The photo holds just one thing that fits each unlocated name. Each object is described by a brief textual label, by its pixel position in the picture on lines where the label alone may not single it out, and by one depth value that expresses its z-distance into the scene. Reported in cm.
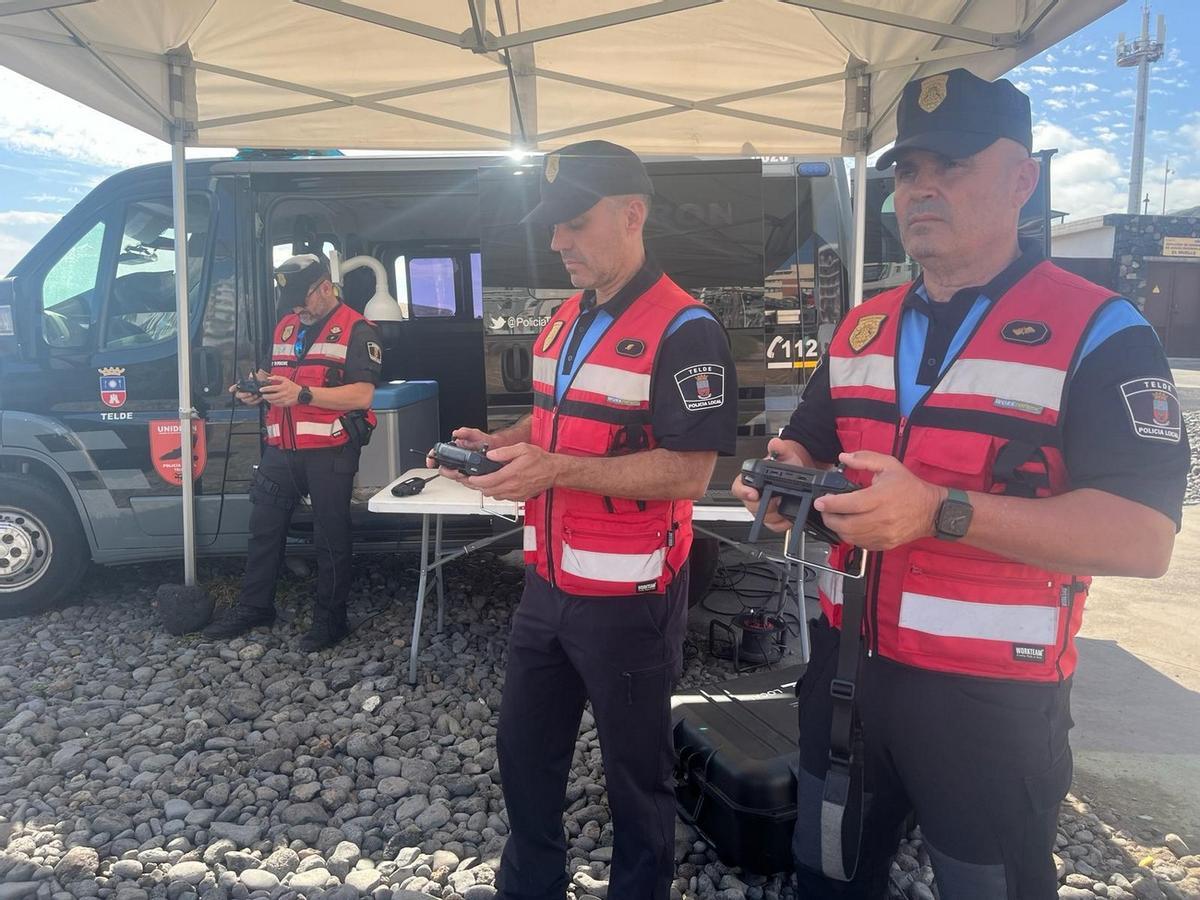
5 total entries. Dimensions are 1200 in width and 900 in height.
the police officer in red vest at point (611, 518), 177
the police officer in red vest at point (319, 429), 389
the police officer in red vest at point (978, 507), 113
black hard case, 227
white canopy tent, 301
